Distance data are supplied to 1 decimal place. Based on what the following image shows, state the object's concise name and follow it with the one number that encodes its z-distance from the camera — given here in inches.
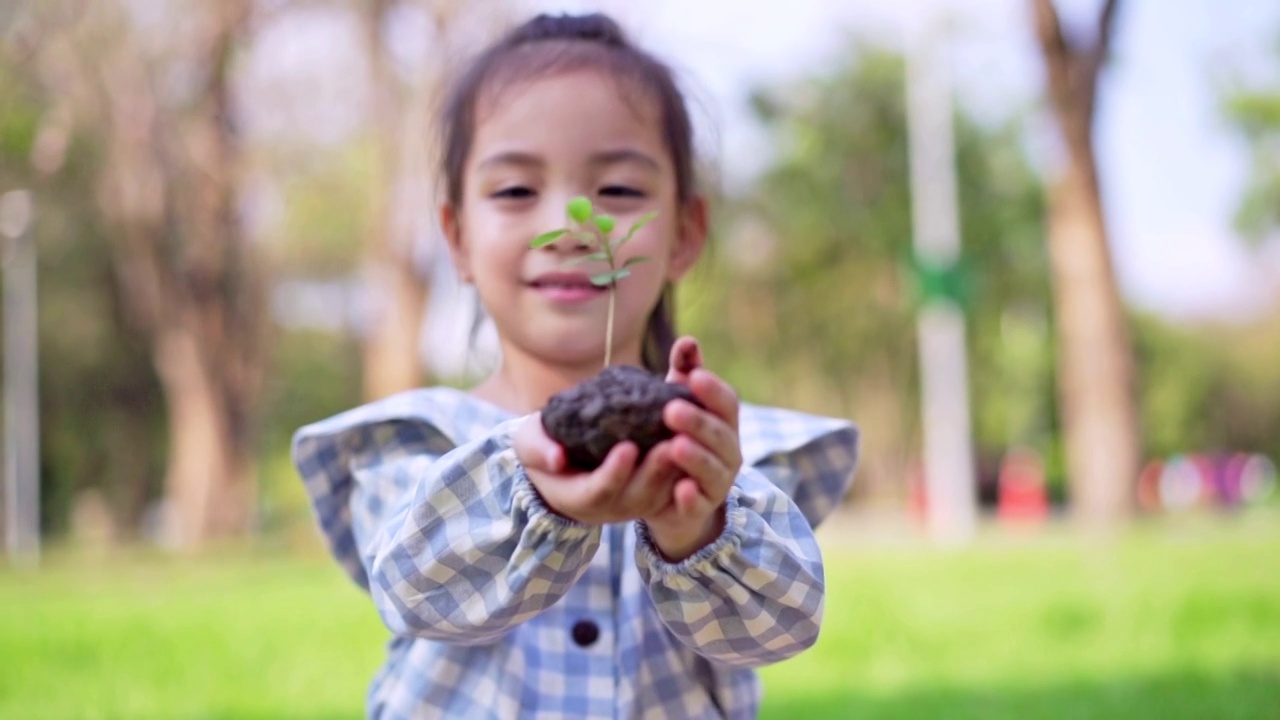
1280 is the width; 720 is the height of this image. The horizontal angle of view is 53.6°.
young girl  58.4
